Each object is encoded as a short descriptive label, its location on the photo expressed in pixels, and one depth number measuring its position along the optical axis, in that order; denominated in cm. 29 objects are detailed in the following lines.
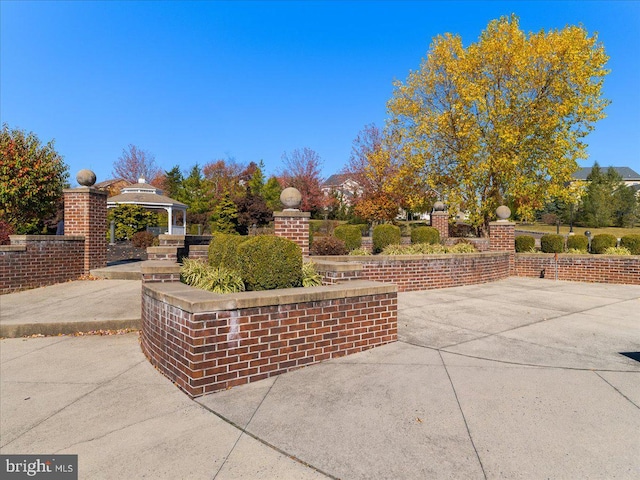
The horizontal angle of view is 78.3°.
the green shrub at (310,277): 538
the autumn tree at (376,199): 3181
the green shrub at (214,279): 476
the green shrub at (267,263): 481
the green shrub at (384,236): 1298
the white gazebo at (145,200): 2270
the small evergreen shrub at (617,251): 1251
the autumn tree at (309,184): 4303
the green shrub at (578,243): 1346
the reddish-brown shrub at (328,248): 1057
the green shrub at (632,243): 1272
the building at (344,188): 3956
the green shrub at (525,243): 1410
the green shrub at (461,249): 1169
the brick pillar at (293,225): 766
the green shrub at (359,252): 1054
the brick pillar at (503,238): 1325
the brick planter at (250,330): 375
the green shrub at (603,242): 1306
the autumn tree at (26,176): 1239
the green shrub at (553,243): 1337
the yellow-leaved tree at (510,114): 1573
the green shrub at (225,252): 523
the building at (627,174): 8758
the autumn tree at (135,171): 5062
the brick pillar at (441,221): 1983
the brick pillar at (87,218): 993
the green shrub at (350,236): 1189
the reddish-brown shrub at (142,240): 1853
